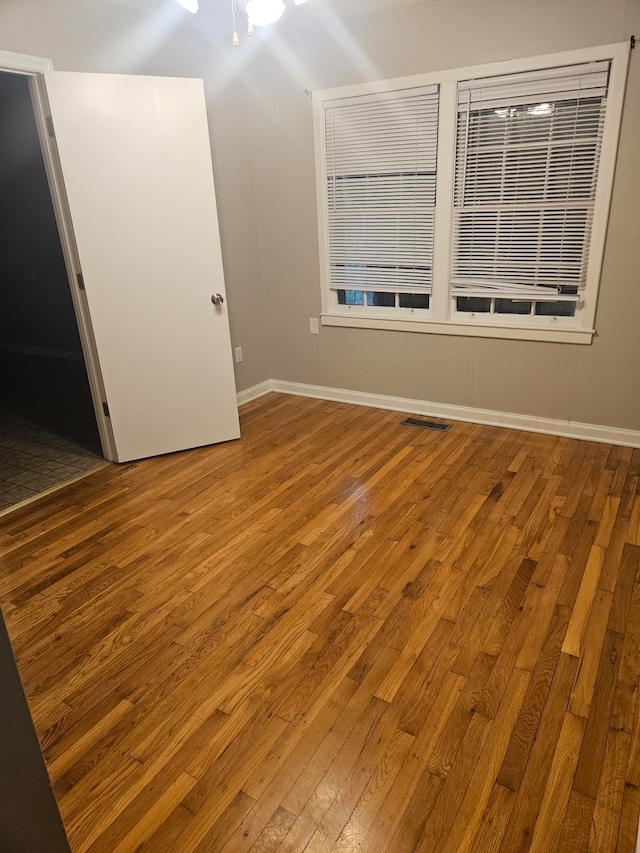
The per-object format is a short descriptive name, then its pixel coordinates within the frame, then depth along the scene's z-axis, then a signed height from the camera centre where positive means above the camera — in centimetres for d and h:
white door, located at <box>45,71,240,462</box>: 297 -5
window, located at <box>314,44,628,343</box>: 318 +20
